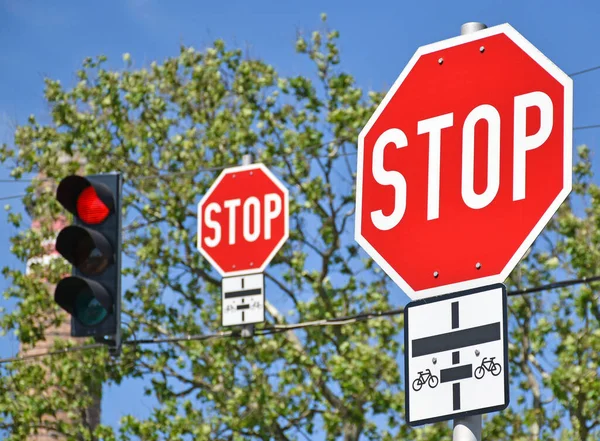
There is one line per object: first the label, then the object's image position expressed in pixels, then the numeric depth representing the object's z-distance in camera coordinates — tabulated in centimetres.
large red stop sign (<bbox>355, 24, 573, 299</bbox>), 329
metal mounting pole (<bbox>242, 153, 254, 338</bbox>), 1063
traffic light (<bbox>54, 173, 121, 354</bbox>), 750
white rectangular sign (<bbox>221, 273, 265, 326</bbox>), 1047
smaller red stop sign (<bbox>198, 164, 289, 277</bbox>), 1036
